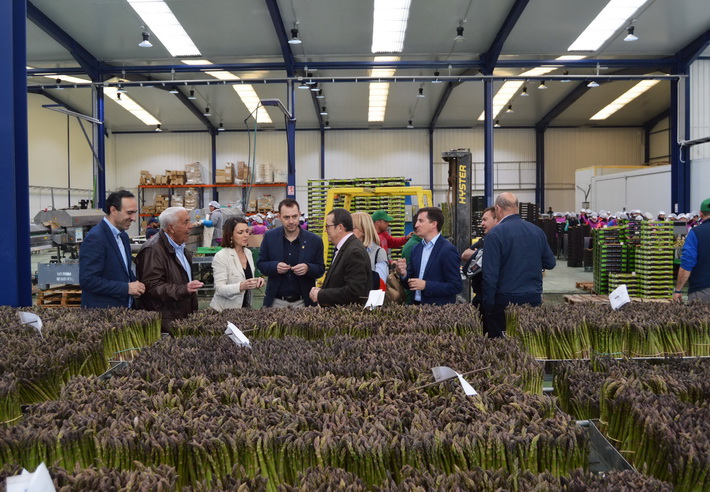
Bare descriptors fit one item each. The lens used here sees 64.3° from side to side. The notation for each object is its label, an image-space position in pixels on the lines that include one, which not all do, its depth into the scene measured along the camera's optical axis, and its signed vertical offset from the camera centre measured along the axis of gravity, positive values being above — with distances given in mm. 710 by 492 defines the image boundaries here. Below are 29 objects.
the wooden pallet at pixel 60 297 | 7668 -858
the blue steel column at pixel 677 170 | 14211 +1534
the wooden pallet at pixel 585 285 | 10664 -1040
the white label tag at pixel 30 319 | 2592 -392
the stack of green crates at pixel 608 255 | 9578 -408
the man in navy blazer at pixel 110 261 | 3646 -179
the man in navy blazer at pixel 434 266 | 4242 -259
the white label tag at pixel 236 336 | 2438 -452
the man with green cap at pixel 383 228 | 6582 +53
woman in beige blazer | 4215 -275
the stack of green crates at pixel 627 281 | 9344 -830
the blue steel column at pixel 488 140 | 13500 +2264
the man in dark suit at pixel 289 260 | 4316 -211
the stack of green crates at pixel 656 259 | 9039 -458
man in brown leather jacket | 3771 -248
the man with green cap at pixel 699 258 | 4902 -243
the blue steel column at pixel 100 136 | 12961 +2305
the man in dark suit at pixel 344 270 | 3838 -259
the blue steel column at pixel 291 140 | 13352 +2237
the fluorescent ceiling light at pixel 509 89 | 14214 +4418
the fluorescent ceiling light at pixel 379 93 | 15072 +4365
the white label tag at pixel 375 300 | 3158 -378
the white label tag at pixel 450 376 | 1721 -460
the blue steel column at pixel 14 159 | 3352 +459
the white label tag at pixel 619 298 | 3076 -371
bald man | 4211 -258
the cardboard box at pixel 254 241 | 9303 -128
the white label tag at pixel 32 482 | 1100 -491
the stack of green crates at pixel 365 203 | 8242 +444
